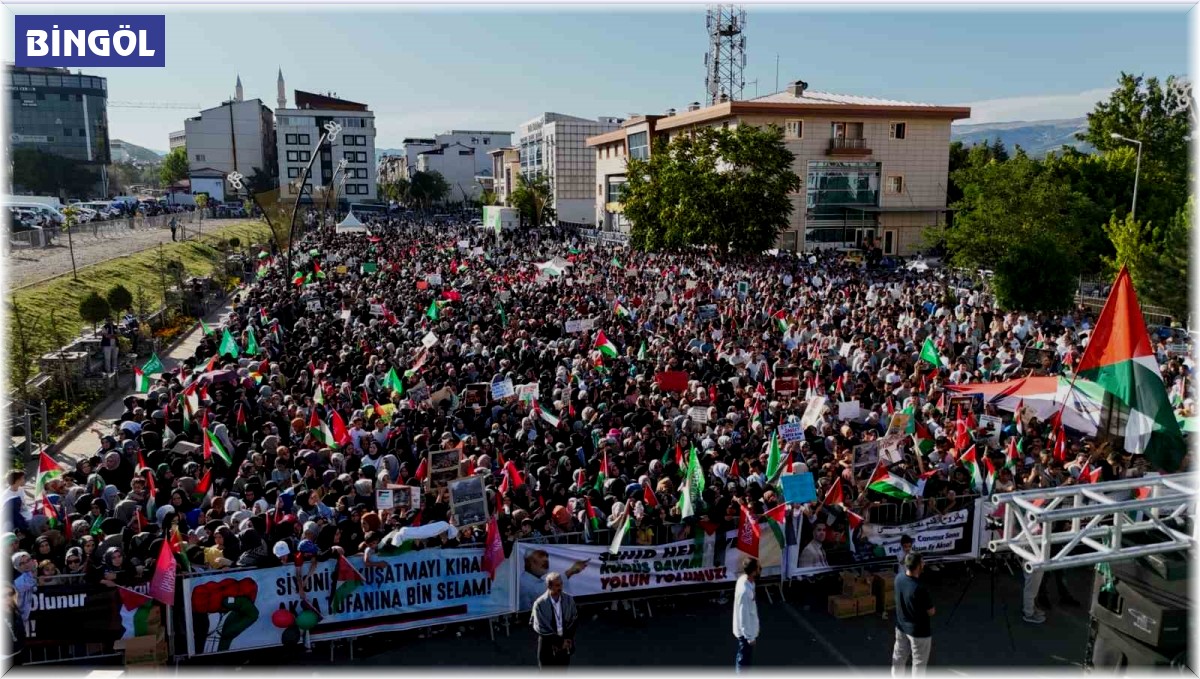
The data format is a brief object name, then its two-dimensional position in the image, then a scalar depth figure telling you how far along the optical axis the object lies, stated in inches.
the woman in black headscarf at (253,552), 330.6
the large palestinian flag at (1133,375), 357.7
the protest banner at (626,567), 354.9
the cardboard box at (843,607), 361.2
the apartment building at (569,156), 3782.0
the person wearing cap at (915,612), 289.3
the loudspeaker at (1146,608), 255.8
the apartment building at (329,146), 4328.2
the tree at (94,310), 940.6
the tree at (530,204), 3139.8
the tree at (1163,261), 948.6
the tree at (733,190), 1453.0
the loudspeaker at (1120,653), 260.4
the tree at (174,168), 5408.5
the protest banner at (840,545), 381.7
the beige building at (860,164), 1969.7
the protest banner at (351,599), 324.2
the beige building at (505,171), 4562.0
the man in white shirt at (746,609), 299.6
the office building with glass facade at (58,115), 4891.7
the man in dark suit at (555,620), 294.0
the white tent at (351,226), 1790.1
